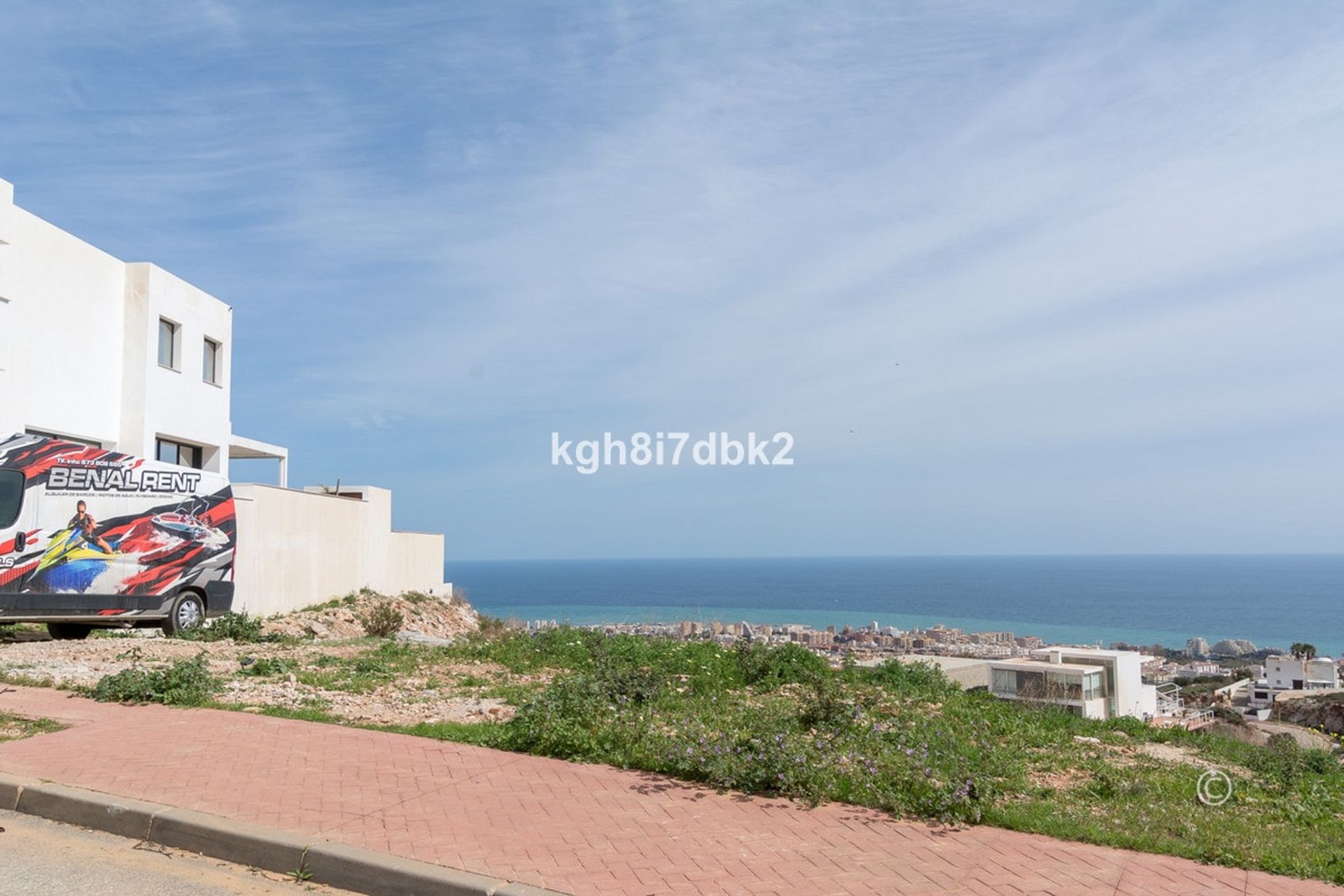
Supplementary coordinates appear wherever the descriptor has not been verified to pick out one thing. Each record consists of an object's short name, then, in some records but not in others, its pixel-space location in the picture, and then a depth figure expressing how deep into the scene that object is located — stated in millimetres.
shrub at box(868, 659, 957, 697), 10789
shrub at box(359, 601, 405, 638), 19609
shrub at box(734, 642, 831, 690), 11008
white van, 13883
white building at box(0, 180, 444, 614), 19141
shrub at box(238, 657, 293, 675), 11141
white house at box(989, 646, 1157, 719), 23500
